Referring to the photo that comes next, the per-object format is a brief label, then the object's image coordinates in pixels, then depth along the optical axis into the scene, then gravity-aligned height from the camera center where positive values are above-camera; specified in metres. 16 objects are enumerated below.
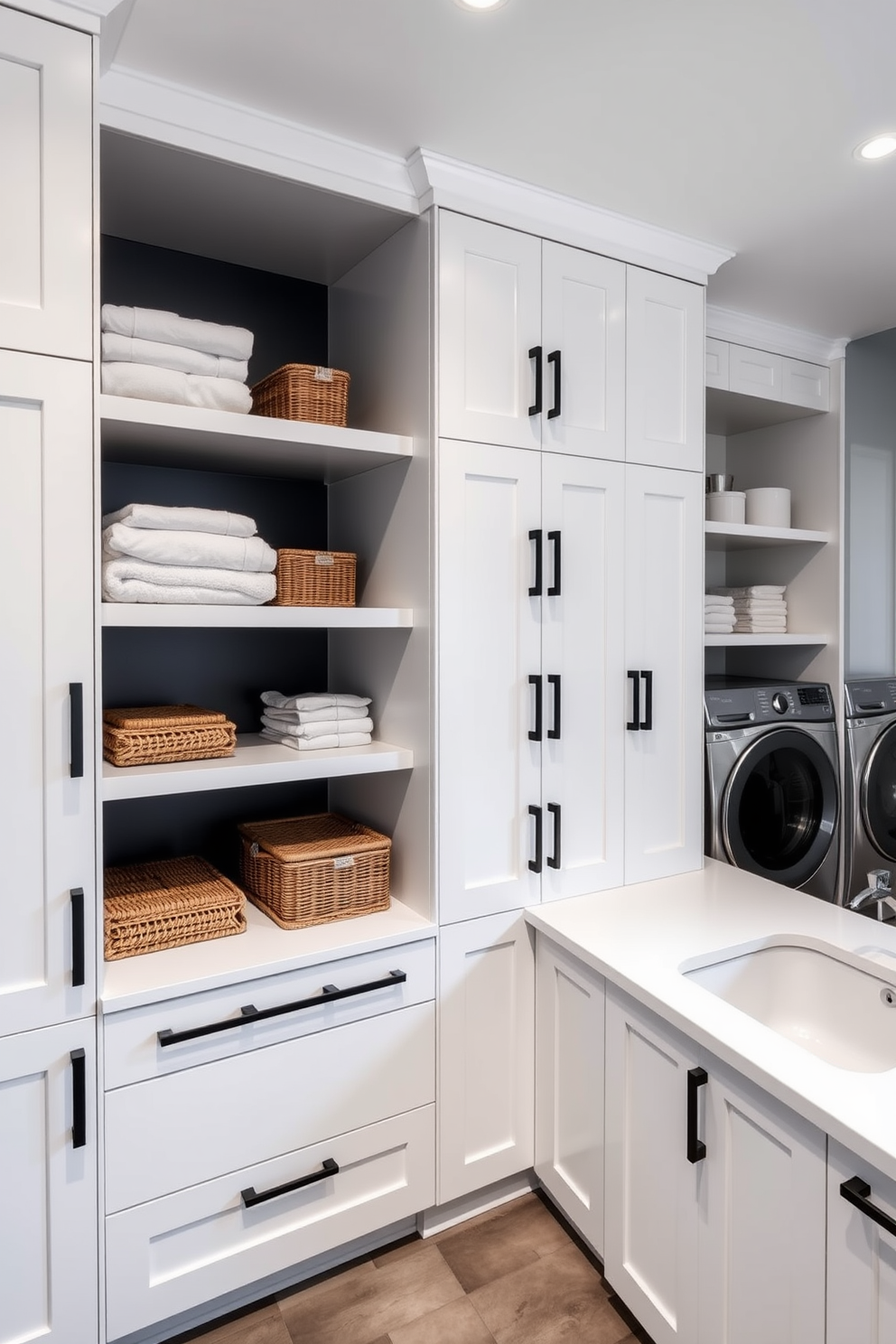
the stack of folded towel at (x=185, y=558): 1.60 +0.20
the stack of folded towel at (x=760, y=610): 2.88 +0.17
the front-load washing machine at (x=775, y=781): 2.43 -0.38
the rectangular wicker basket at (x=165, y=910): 1.65 -0.52
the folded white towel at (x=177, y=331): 1.58 +0.65
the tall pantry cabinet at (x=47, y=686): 1.36 -0.05
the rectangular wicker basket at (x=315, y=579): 1.84 +0.18
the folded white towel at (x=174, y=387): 1.58 +0.54
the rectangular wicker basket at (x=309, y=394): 1.81 +0.59
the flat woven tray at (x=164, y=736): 1.66 -0.16
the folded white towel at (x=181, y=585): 1.59 +0.15
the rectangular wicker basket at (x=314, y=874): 1.82 -0.49
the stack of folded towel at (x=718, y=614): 2.65 +0.14
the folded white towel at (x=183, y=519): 1.63 +0.28
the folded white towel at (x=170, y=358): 1.59 +0.60
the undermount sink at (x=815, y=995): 1.64 -0.72
